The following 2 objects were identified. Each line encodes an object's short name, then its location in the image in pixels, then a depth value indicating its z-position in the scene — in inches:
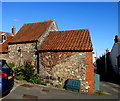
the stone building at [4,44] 594.9
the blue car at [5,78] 225.2
